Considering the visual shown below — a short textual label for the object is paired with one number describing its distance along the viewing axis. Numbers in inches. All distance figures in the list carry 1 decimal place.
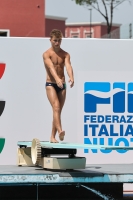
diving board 647.1
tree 3801.7
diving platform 636.1
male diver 724.0
